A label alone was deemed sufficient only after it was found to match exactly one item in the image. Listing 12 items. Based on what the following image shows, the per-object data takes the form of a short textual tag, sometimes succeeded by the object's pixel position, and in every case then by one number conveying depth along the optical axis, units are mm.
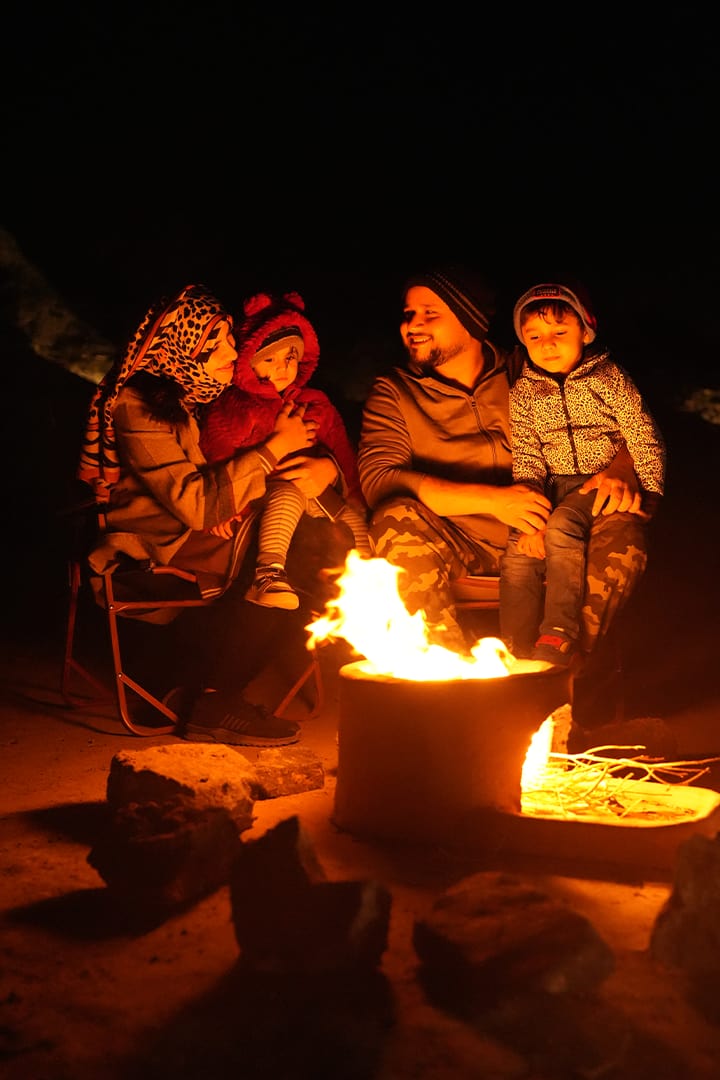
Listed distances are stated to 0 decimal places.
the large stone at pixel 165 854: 2982
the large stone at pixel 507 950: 2346
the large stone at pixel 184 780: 3307
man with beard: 4645
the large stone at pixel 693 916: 2531
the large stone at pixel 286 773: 3982
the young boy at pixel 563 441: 4629
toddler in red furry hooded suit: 4992
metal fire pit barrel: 3381
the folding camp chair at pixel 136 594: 4926
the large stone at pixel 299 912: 2473
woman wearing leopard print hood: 4918
